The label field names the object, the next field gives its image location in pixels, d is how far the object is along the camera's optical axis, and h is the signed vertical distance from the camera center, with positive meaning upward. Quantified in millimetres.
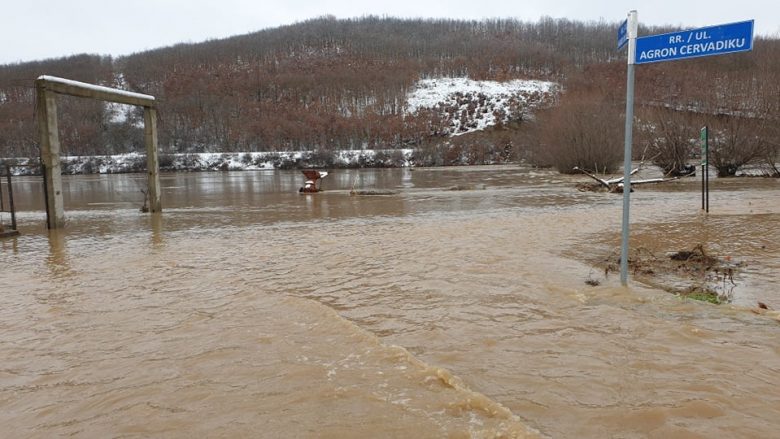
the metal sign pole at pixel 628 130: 6031 +448
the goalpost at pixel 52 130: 13969 +1338
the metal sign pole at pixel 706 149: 13308 +417
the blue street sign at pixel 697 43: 5195 +1320
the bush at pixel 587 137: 39938 +2437
